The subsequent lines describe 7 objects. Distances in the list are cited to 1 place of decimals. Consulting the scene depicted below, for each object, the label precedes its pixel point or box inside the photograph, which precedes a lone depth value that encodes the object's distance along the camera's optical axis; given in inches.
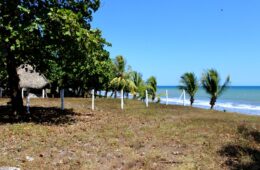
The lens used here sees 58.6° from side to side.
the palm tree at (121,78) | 1145.9
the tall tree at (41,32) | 347.0
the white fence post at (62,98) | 535.5
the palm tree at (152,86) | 1137.1
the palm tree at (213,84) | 912.6
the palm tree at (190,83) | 965.0
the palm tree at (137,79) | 1190.3
